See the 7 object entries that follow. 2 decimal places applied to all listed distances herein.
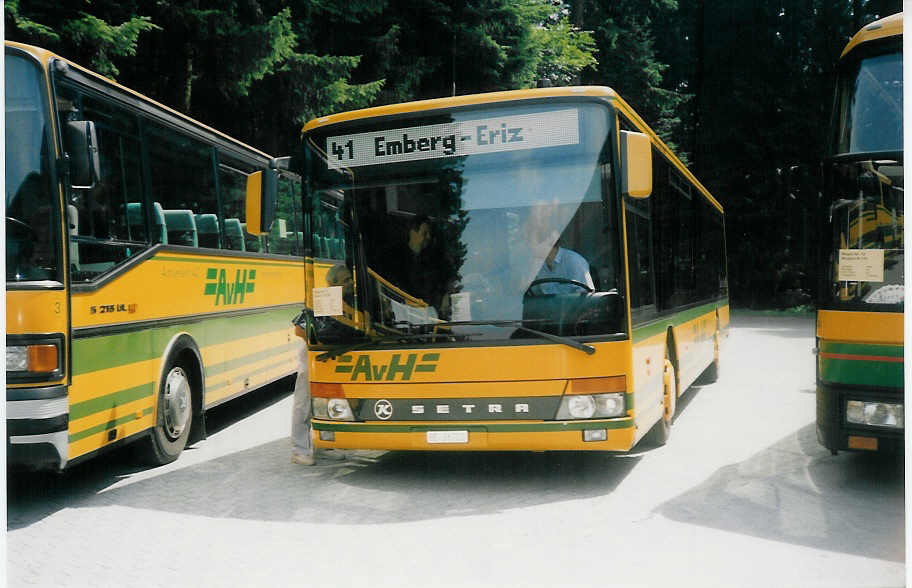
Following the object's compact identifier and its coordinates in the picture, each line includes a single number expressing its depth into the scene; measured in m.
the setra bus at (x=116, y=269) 6.20
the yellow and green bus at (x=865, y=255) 6.11
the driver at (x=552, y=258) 6.53
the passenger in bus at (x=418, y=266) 6.76
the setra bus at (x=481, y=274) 6.55
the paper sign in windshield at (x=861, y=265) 6.12
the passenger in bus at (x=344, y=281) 6.98
